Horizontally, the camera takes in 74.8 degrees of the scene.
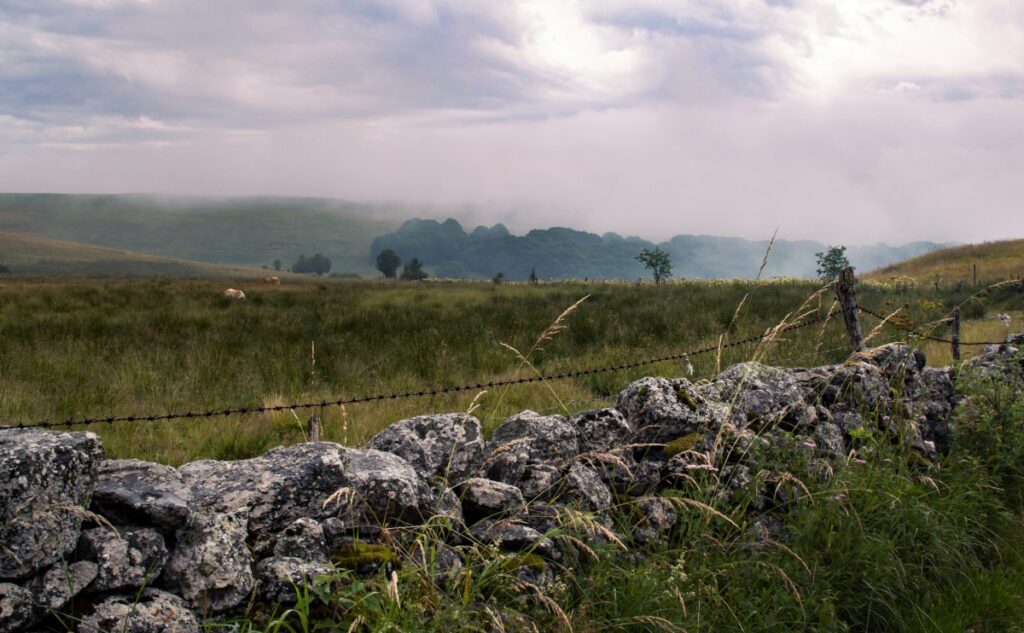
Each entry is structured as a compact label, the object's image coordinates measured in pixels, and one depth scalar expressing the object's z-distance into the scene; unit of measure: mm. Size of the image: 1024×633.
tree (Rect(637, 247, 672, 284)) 108038
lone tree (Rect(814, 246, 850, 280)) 80062
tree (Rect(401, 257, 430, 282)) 137125
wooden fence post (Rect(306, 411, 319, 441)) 4094
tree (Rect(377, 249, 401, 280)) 178125
